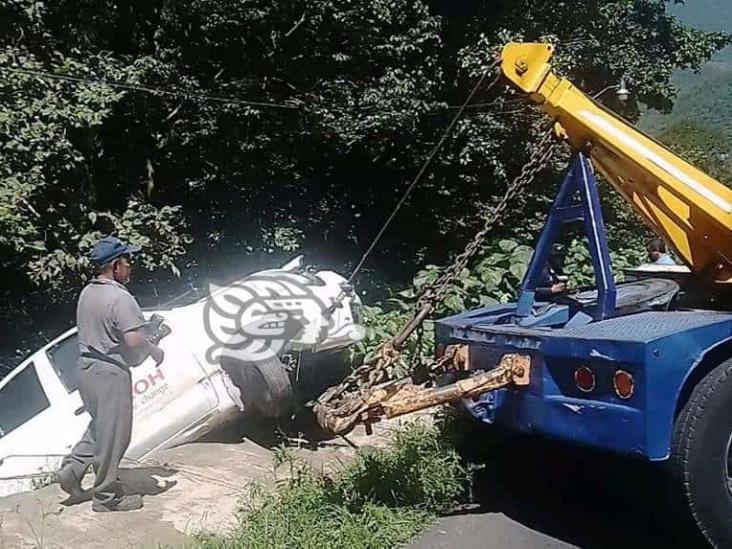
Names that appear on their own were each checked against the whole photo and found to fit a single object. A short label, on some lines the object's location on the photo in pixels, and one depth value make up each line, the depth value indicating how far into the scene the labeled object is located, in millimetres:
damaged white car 7562
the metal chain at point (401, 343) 5297
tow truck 4551
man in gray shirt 5625
